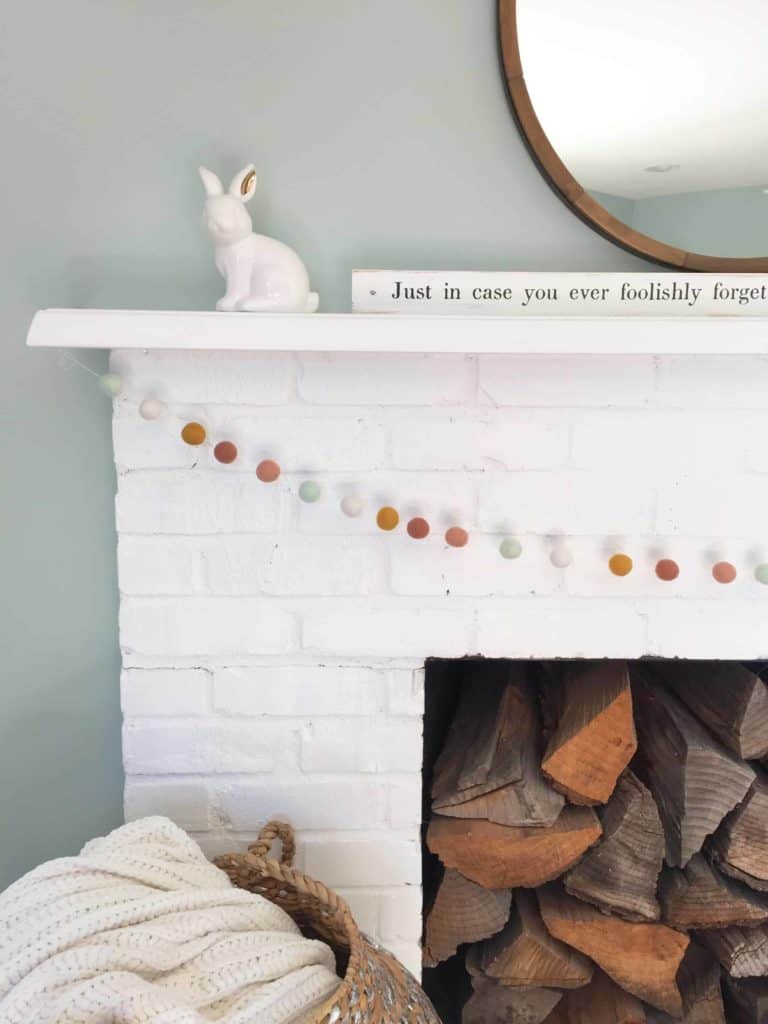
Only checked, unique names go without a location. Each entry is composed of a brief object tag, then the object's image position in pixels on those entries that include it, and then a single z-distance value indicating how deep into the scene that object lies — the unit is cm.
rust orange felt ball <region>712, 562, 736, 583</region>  93
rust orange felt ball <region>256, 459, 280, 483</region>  92
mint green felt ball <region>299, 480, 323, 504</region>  93
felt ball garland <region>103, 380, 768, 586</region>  92
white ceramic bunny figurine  86
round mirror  91
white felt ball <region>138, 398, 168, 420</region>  92
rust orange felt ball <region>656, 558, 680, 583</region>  94
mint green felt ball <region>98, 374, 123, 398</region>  92
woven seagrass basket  73
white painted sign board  91
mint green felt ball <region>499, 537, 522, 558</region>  94
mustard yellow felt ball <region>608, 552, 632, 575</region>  94
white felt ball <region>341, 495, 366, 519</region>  94
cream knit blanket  65
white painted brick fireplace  95
